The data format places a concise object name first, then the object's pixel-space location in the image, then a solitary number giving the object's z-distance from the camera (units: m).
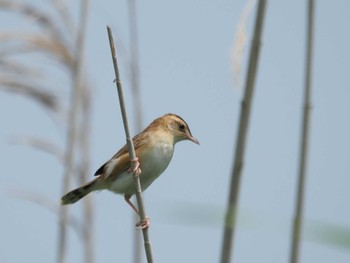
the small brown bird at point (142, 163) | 8.56
